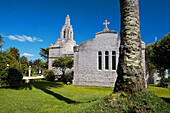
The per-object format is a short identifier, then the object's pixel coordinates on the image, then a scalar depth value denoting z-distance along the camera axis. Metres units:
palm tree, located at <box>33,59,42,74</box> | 48.42
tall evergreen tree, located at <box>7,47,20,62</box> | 51.38
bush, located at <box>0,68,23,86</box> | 12.21
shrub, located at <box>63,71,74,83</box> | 18.98
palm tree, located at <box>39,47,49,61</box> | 44.83
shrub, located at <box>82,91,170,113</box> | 3.42
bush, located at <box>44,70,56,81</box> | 23.83
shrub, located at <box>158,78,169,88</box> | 17.38
